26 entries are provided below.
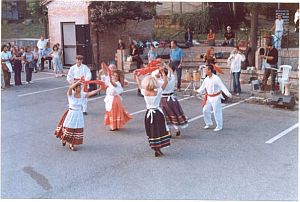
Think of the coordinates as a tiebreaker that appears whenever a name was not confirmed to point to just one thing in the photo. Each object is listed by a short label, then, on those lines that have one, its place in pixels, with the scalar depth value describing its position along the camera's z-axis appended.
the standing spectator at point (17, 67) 16.17
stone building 19.89
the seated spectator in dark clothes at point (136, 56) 17.08
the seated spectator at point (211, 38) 19.33
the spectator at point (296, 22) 15.57
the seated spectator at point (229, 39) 18.98
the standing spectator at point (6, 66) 15.59
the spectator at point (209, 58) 12.78
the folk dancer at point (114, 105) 9.88
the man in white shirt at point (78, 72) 10.91
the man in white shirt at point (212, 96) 9.55
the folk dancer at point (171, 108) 9.09
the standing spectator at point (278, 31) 16.31
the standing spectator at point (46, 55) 19.78
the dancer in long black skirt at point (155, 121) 7.87
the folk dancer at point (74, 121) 8.39
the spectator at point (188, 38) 19.52
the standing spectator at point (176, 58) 14.34
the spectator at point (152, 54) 16.32
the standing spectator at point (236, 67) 13.25
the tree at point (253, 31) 15.91
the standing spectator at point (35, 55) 18.65
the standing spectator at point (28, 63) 16.53
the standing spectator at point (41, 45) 19.85
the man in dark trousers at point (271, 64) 13.26
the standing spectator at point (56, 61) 18.52
